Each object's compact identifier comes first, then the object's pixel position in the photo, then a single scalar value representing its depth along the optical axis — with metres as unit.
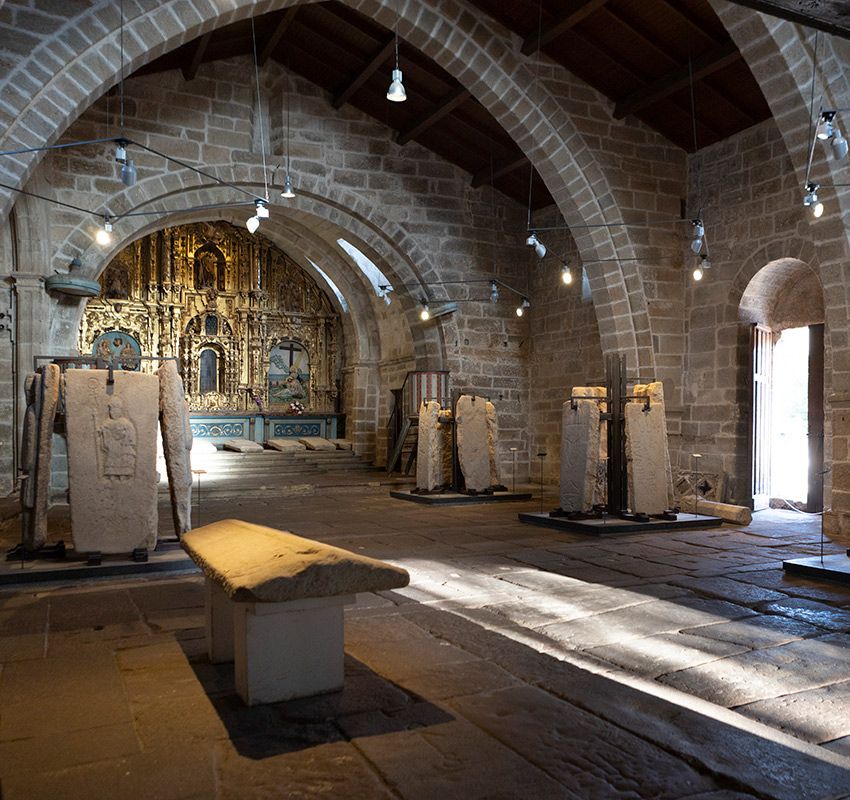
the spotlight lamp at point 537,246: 8.99
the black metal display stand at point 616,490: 7.55
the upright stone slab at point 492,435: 9.85
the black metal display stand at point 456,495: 9.46
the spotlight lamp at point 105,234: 8.43
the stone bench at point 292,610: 2.67
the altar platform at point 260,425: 15.24
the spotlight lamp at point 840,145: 6.03
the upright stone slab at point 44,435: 5.08
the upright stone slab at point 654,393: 7.62
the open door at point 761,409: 9.41
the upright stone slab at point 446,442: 10.07
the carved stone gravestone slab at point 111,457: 4.96
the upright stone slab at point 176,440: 5.34
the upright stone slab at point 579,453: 7.51
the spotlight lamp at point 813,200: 6.50
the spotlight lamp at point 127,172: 6.55
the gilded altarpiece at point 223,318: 14.88
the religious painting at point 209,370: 15.77
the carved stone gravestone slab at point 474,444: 9.79
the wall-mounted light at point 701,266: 8.70
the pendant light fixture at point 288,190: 9.10
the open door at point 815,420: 9.06
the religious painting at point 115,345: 14.62
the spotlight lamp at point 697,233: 8.20
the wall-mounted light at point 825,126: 5.73
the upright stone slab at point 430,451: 9.98
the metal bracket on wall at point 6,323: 9.53
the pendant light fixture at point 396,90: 6.87
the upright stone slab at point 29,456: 5.10
